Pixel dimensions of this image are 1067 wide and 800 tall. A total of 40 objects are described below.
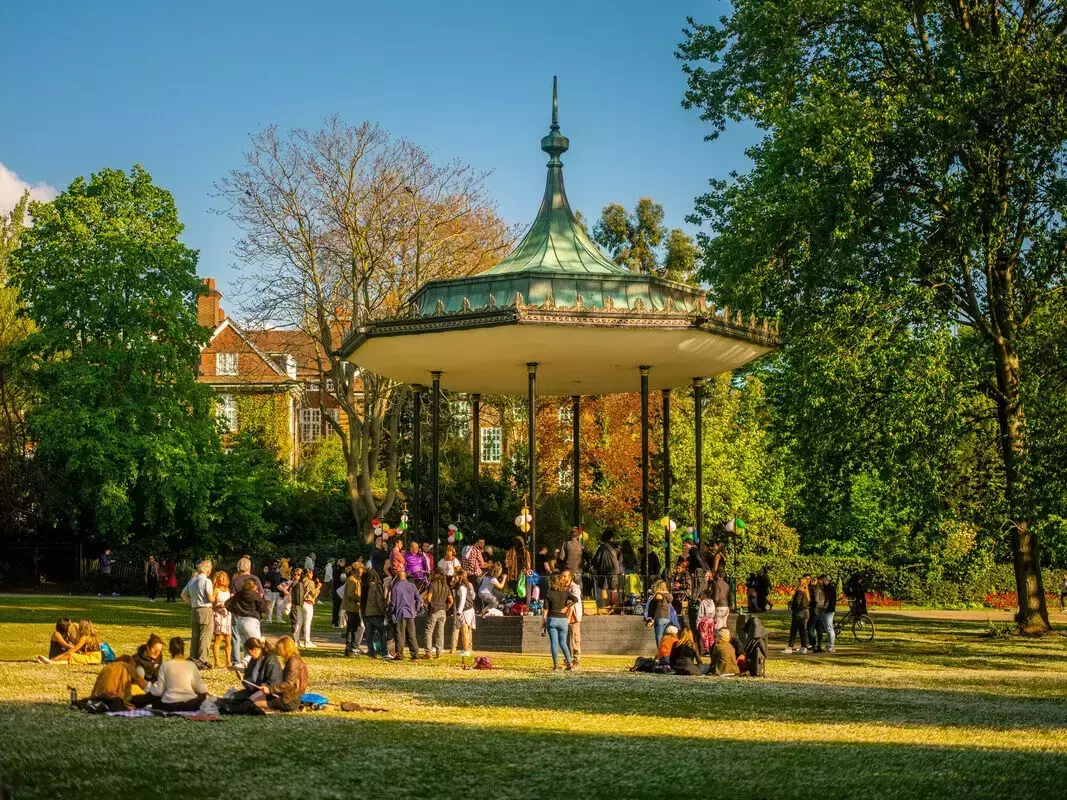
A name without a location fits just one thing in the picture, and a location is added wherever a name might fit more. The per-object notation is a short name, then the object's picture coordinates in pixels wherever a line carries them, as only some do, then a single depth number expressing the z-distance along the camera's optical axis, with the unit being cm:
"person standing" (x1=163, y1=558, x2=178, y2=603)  4478
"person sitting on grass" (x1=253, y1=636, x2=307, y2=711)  1684
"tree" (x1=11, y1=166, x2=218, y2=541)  4856
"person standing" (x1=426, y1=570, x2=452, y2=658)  2455
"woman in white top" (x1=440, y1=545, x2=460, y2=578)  2648
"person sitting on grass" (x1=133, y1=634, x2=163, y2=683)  1733
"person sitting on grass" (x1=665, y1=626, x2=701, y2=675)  2270
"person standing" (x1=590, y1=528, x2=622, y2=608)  2842
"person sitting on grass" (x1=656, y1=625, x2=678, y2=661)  2328
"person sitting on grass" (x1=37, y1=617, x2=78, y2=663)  2256
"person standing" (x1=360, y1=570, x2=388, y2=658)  2436
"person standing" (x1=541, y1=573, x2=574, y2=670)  2261
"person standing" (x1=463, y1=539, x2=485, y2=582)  2842
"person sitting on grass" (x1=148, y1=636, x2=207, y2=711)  1661
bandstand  2686
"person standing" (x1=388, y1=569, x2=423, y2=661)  2427
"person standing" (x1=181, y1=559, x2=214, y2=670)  2246
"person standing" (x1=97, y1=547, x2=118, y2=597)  4891
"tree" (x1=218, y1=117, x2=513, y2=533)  4994
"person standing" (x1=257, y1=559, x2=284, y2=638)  3316
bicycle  3284
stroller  2258
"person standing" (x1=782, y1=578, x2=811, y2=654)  2844
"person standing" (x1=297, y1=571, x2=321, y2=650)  2588
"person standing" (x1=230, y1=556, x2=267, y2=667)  2175
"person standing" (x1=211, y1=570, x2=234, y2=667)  2320
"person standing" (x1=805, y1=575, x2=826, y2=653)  2914
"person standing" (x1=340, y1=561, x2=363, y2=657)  2503
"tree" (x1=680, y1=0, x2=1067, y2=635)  2919
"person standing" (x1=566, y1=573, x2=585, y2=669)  2341
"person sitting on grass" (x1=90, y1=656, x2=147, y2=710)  1659
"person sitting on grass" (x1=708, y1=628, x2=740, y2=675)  2272
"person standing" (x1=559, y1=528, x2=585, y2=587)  2683
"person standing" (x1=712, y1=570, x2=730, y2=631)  2648
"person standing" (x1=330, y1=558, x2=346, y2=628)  3066
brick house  6594
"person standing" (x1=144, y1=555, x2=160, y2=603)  4562
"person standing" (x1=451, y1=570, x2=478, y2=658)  2567
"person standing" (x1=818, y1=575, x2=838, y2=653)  2914
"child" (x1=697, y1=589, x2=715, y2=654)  2619
